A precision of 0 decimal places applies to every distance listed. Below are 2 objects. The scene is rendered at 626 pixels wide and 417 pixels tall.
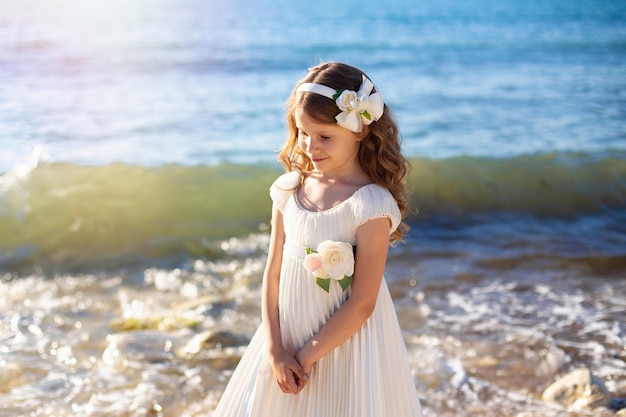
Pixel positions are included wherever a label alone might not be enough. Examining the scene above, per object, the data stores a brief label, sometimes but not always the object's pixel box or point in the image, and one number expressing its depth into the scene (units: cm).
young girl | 238
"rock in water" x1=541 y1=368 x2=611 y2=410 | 384
